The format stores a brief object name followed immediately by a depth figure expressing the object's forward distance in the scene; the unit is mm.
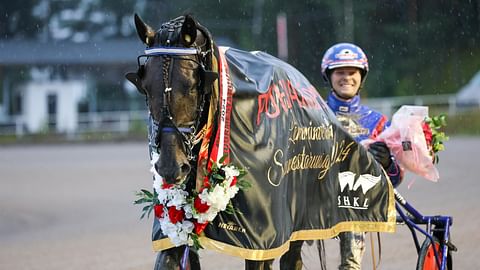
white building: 66555
